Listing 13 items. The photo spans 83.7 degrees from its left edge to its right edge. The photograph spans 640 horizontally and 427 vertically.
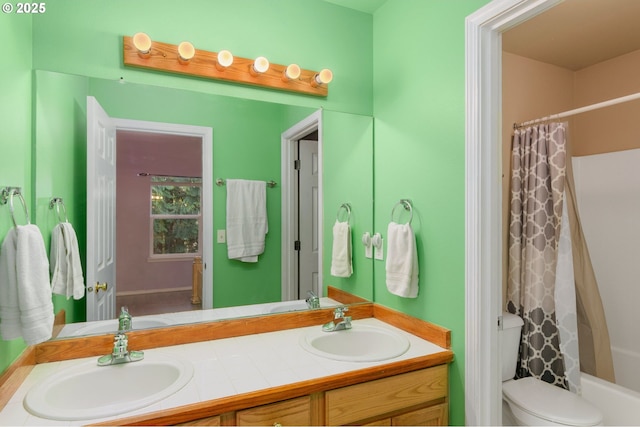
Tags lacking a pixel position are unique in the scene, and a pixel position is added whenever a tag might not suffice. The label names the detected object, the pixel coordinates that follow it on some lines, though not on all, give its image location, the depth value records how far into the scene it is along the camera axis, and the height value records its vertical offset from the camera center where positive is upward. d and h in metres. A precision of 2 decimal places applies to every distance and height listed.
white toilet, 1.58 -0.88
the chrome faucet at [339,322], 1.73 -0.51
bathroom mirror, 1.38 +0.28
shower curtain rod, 1.71 +0.58
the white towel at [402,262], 1.63 -0.20
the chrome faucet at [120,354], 1.31 -0.51
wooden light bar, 1.50 +0.68
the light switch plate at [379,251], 1.93 -0.18
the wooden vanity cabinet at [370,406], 1.16 -0.67
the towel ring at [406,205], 1.72 +0.06
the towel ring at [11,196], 1.06 +0.07
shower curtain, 1.94 -0.29
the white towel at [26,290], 1.01 -0.20
